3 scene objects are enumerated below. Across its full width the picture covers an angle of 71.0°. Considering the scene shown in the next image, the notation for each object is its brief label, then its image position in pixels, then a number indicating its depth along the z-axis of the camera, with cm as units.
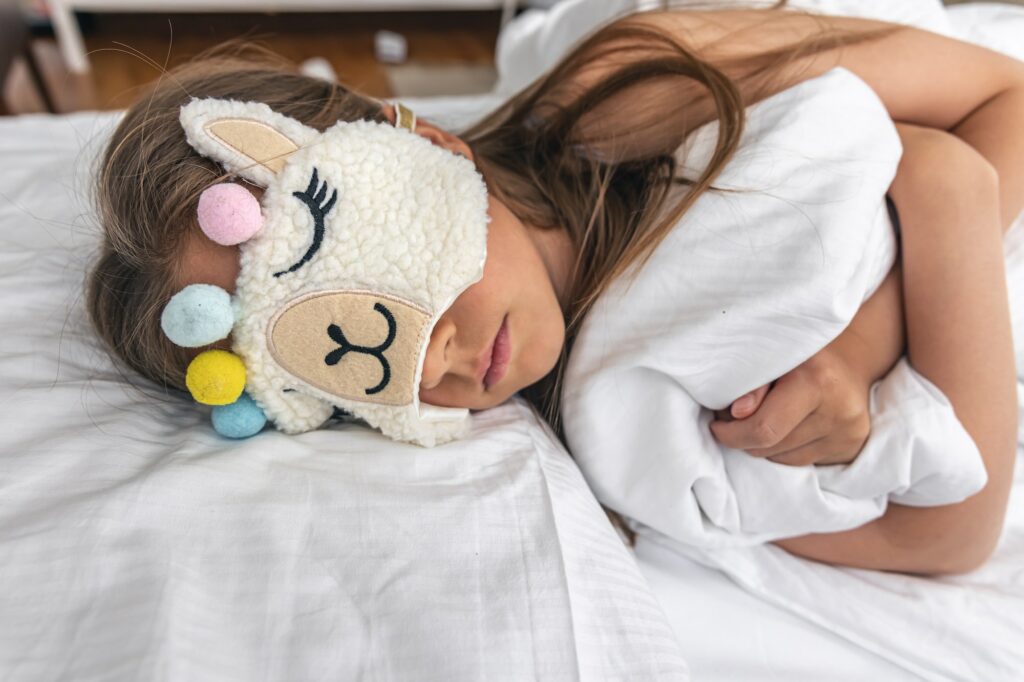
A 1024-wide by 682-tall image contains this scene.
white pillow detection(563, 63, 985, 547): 63
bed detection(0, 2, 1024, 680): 42
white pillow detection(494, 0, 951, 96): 91
